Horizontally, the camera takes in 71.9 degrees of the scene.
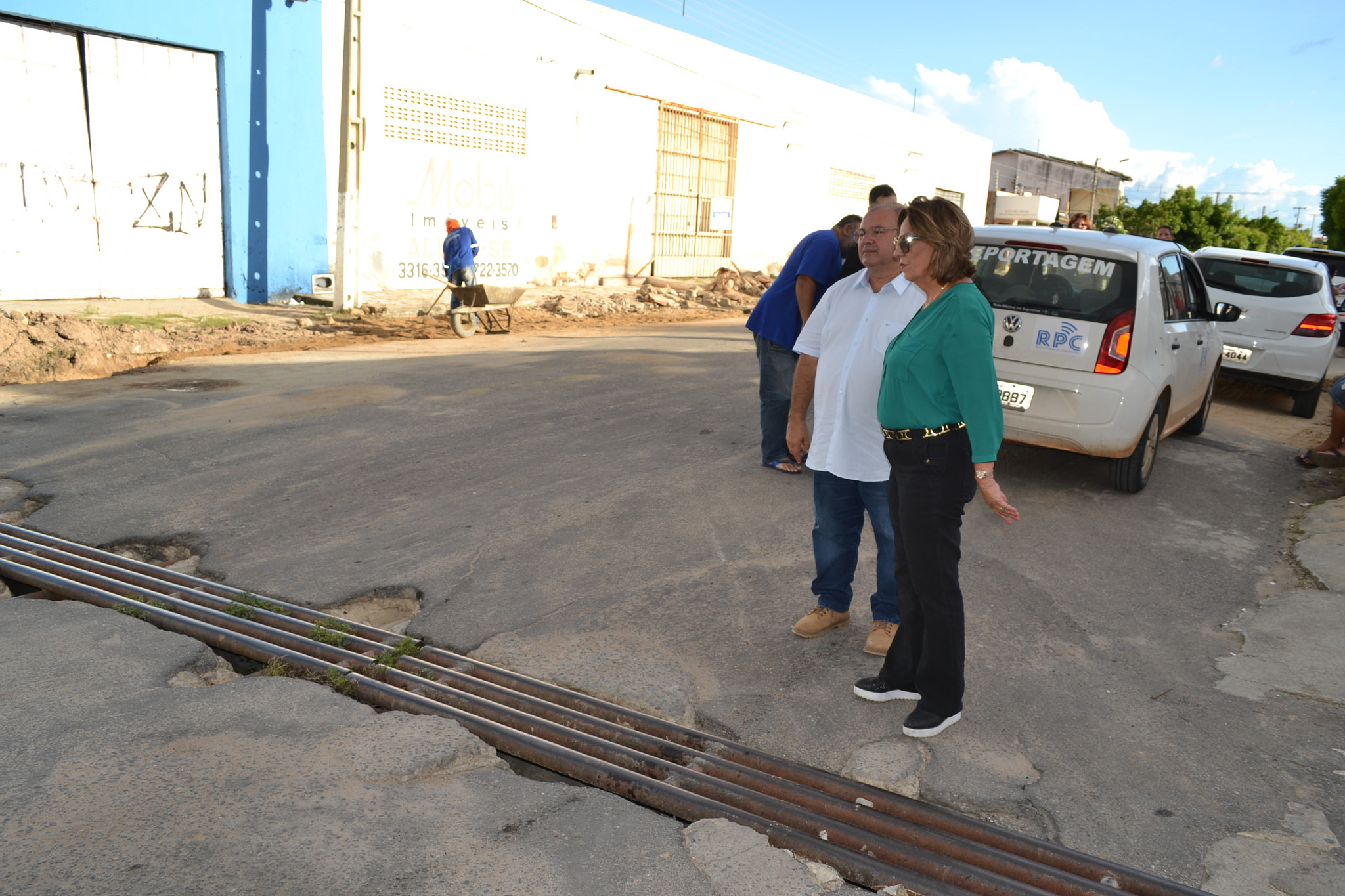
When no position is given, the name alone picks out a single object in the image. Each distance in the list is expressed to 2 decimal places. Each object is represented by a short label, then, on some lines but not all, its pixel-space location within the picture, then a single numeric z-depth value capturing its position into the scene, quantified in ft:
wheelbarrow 38.78
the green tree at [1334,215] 136.05
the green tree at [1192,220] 120.78
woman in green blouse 9.63
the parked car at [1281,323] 31.50
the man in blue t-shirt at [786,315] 17.87
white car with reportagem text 18.63
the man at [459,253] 42.50
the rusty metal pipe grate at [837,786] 8.29
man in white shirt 11.44
